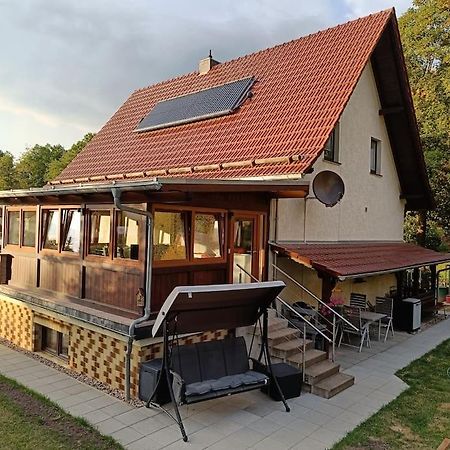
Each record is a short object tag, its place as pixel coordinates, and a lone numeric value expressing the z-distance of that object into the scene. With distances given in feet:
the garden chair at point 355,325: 33.55
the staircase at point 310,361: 24.17
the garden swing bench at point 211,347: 19.08
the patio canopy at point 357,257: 29.35
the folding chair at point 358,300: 38.73
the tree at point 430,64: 75.31
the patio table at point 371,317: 34.83
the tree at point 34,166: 160.35
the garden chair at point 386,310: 37.91
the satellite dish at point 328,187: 33.78
